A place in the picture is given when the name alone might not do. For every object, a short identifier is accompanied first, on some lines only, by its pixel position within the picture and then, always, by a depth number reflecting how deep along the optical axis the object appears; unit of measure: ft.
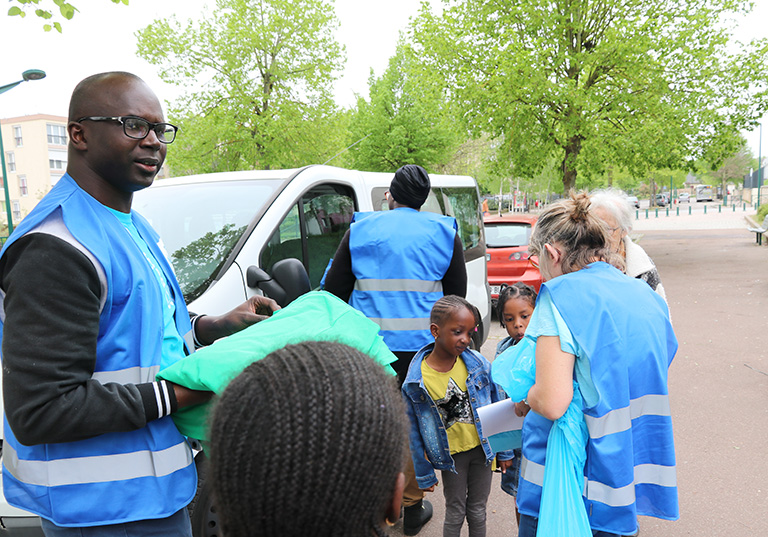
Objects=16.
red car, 30.12
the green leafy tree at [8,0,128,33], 13.99
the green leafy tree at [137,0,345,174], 54.90
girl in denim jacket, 9.71
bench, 58.41
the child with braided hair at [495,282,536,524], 11.32
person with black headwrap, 10.81
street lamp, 40.19
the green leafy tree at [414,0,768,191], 44.01
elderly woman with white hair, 9.25
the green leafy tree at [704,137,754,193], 250.57
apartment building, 205.57
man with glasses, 4.16
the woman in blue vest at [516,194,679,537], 6.23
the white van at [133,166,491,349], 10.81
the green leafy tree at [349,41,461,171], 82.69
